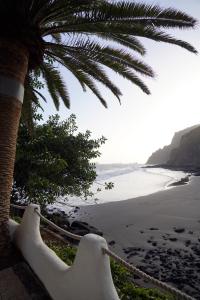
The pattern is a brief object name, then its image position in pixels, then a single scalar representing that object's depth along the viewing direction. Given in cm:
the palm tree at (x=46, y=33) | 331
